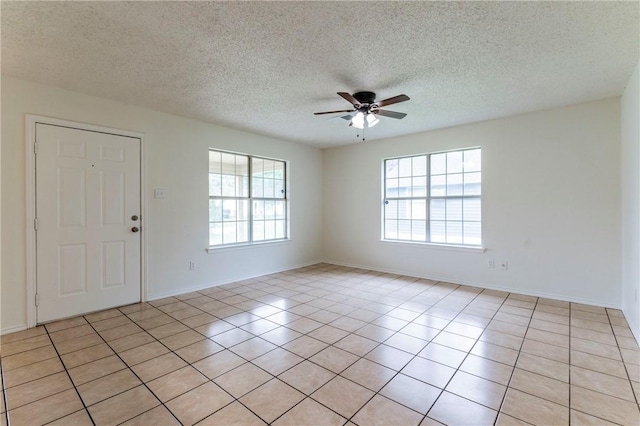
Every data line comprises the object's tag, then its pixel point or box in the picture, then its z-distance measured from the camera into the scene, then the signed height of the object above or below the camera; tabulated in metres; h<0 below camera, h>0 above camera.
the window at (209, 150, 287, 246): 4.73 +0.23
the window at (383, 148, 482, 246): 4.63 +0.24
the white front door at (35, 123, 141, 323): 3.14 -0.09
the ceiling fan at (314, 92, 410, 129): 3.22 +1.12
